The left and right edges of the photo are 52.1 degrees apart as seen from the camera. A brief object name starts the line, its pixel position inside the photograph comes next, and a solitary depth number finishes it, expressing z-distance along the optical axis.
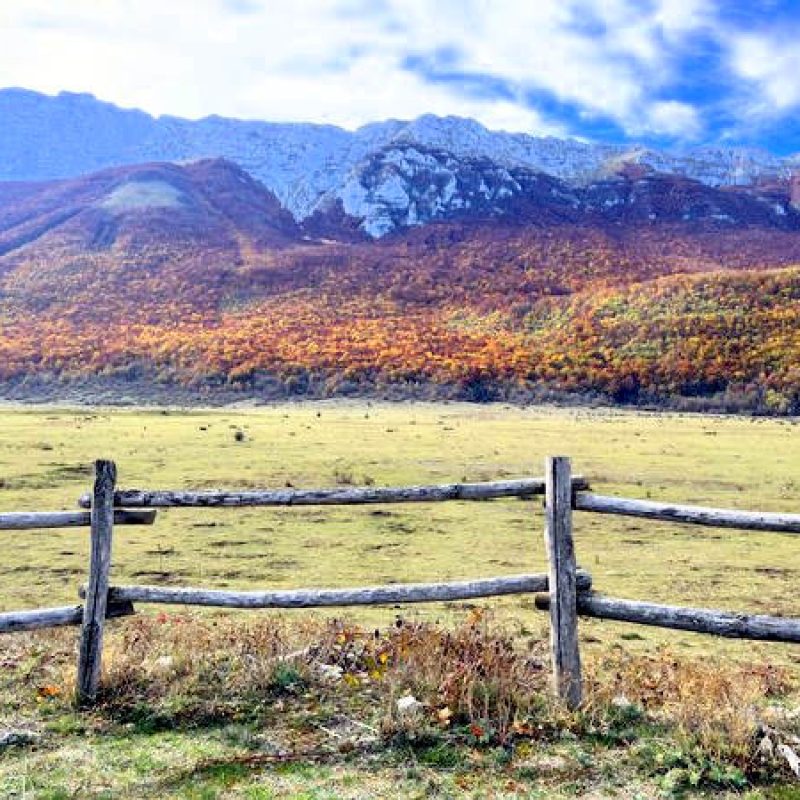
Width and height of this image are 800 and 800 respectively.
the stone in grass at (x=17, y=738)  5.64
